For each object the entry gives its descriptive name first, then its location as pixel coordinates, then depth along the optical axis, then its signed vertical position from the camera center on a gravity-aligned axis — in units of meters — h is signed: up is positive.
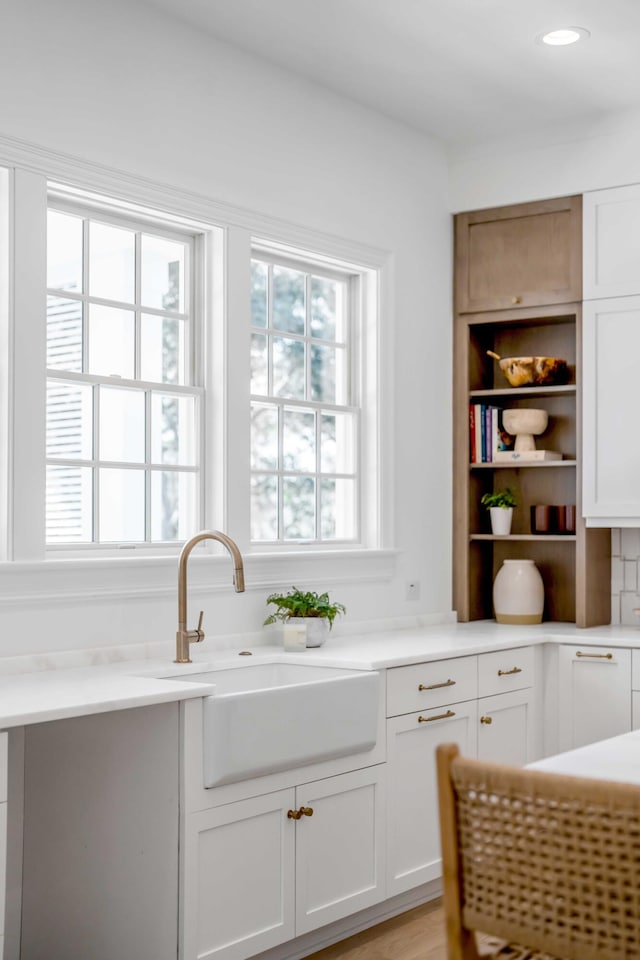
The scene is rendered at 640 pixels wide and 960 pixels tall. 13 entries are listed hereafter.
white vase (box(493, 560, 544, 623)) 4.79 -0.43
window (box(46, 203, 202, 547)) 3.37 +0.34
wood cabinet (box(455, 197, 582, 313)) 4.66 +1.02
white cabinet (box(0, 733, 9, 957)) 2.31 -0.62
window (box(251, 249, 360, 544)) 4.10 +0.34
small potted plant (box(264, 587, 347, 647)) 3.77 -0.40
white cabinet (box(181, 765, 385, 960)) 2.84 -1.02
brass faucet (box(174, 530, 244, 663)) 3.31 -0.30
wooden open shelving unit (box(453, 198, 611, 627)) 4.76 +0.10
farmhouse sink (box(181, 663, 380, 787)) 2.84 -0.61
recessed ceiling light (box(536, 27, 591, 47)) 3.73 +1.54
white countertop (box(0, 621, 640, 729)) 2.55 -0.51
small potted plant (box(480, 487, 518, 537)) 4.89 -0.07
